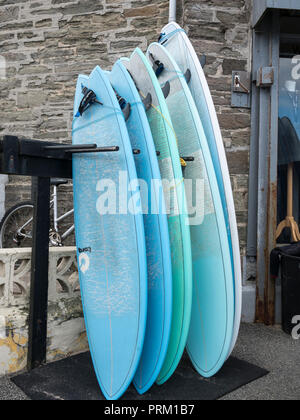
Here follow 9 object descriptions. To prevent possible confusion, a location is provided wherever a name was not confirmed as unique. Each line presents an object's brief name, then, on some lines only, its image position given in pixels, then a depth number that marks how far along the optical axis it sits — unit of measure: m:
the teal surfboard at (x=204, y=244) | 1.85
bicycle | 3.93
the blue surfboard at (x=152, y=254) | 1.70
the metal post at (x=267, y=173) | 3.02
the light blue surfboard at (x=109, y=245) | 1.69
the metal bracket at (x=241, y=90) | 3.09
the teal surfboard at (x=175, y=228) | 1.75
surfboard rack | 2.01
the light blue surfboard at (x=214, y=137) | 1.90
